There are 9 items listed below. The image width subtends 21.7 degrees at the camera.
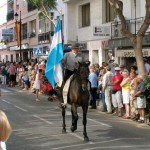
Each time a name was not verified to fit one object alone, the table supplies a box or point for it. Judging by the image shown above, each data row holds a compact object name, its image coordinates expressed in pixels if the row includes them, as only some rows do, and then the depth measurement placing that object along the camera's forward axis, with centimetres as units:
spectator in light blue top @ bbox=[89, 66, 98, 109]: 1659
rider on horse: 997
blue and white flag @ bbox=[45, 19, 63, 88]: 1115
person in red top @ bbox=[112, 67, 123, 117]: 1437
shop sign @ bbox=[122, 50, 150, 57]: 1987
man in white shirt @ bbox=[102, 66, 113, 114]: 1516
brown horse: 930
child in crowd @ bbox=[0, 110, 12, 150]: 301
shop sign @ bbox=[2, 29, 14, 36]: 4850
